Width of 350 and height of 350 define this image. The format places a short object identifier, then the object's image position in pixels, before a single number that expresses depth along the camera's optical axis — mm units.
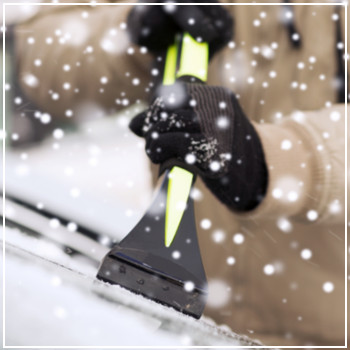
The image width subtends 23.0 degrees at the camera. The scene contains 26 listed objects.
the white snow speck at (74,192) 1053
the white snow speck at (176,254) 838
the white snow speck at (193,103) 887
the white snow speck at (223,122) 906
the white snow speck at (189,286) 828
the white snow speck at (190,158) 871
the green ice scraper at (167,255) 816
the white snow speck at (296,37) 1054
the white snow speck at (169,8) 1004
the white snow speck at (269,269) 1023
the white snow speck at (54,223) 949
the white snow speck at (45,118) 1228
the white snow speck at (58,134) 1204
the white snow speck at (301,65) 1046
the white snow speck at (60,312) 680
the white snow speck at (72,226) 969
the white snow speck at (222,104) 915
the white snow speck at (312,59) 1041
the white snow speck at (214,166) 890
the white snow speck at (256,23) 1090
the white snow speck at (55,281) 692
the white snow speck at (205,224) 1059
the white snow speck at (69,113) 1227
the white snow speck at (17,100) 1243
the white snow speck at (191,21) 965
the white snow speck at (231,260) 1042
